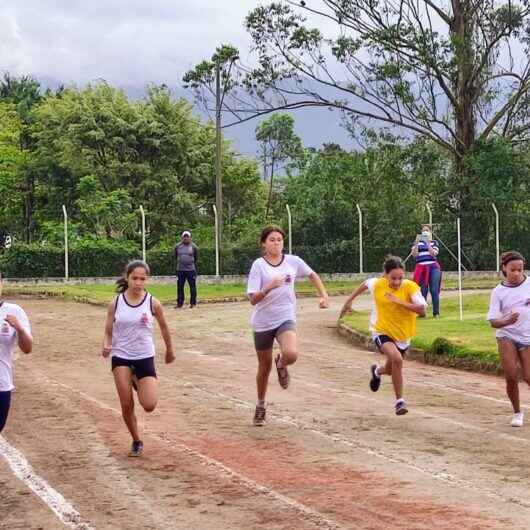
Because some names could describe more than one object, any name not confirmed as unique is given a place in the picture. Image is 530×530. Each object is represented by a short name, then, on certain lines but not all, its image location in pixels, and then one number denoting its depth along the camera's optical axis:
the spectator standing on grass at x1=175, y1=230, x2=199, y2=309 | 26.28
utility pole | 40.22
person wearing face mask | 22.34
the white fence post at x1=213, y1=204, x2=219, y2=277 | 35.72
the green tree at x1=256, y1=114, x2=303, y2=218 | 66.25
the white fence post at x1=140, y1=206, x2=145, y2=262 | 33.08
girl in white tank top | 9.11
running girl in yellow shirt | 10.97
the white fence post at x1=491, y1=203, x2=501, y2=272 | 38.44
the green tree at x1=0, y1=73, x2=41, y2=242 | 56.20
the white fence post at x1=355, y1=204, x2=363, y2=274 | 37.68
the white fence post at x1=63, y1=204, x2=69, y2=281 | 33.74
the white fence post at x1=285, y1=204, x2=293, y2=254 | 36.42
